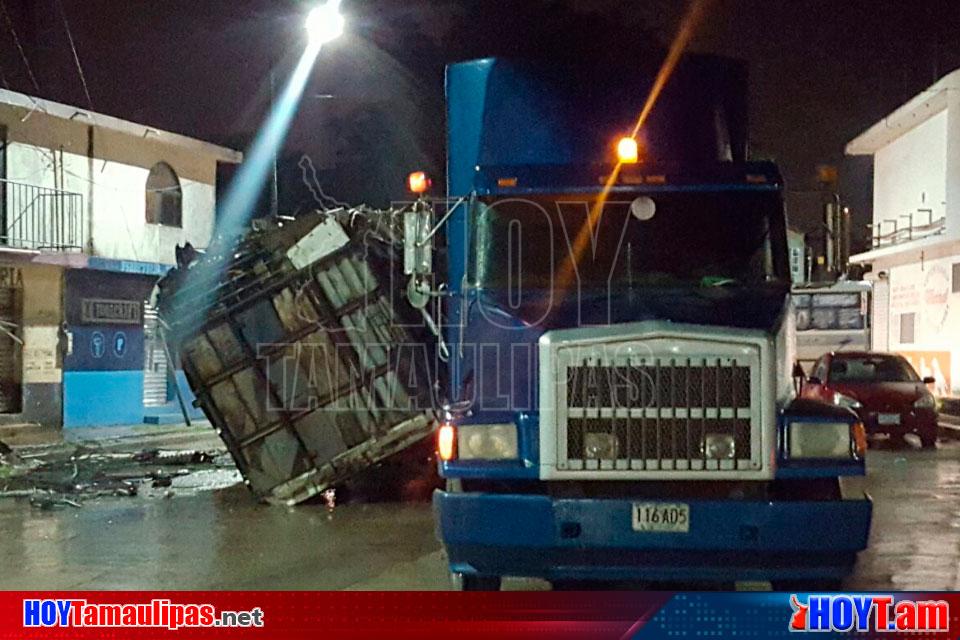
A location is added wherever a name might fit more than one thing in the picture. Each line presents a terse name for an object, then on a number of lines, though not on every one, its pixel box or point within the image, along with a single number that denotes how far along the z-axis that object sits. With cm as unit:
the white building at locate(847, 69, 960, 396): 2623
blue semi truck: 593
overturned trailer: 1078
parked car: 1678
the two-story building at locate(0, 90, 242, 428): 1980
